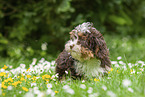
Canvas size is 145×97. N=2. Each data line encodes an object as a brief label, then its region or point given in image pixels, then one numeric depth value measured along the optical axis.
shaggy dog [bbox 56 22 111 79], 2.91
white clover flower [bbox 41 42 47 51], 5.73
